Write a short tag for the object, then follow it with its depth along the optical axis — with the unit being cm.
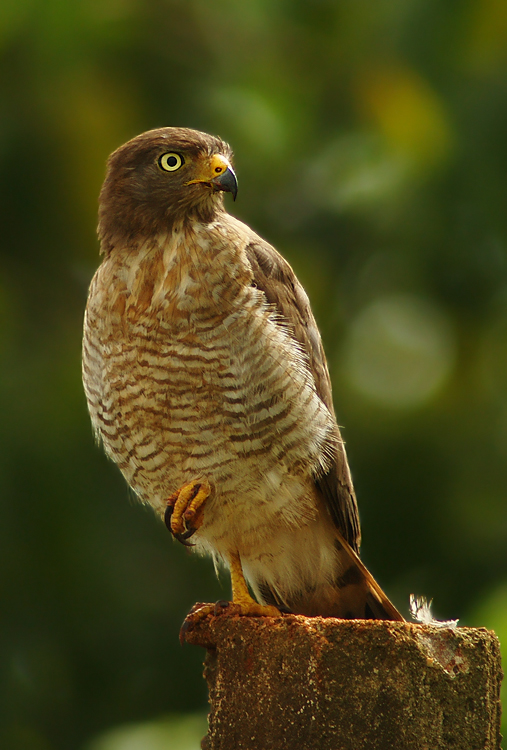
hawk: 496
